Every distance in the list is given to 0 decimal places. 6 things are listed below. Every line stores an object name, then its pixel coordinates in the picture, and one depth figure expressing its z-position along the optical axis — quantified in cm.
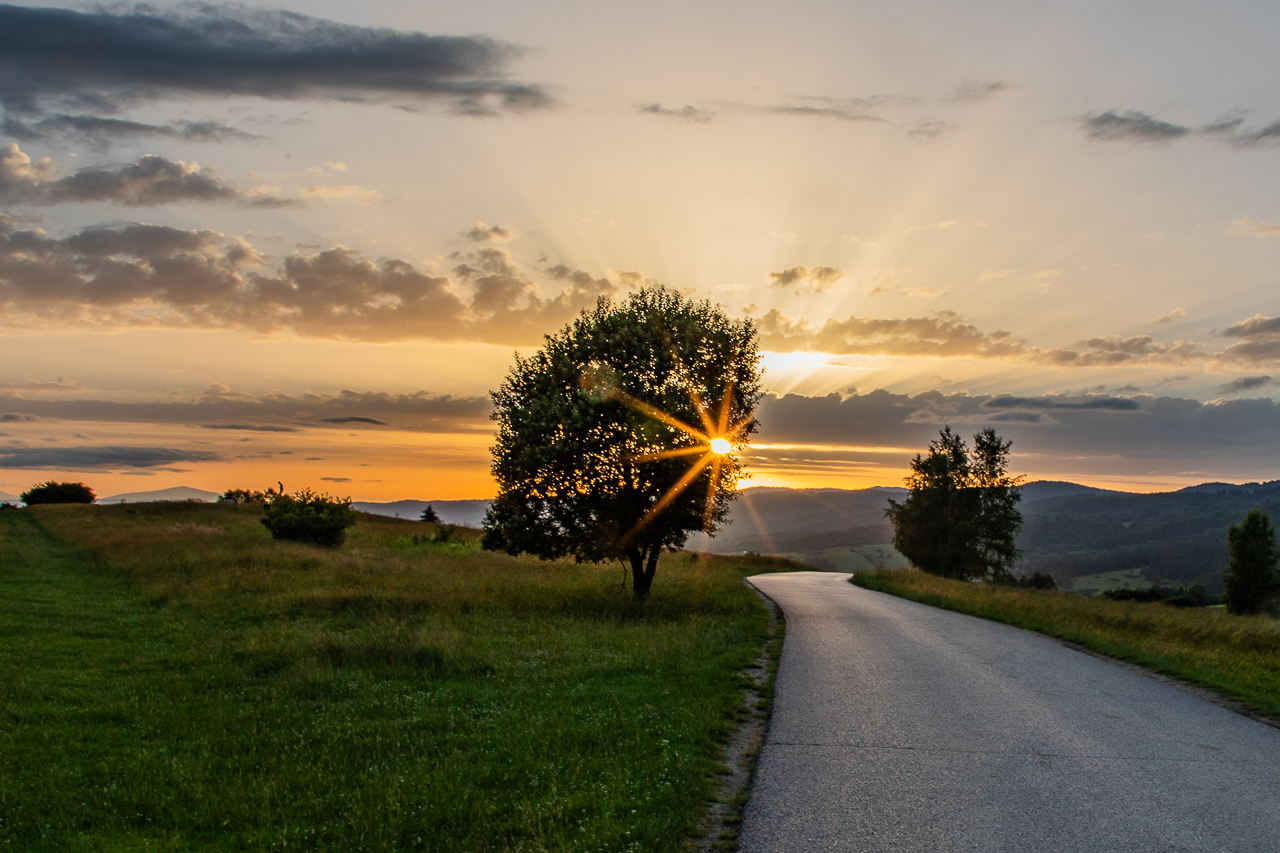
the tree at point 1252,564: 6294
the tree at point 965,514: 6059
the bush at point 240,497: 7138
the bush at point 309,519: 4234
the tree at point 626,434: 2158
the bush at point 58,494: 9669
